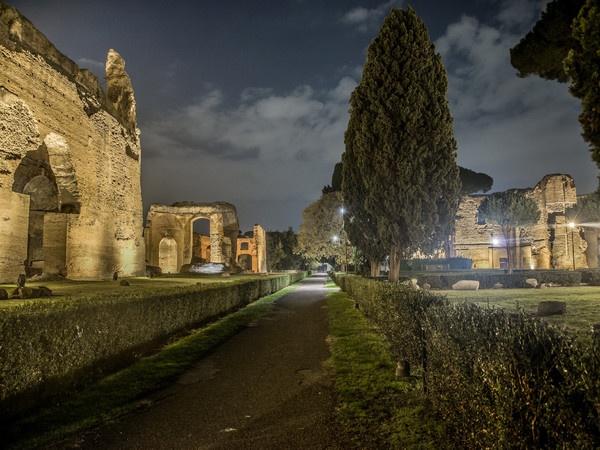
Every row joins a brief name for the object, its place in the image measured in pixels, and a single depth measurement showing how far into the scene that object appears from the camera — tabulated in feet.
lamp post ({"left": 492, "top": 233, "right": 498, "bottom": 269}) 121.19
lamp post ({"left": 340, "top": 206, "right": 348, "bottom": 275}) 104.32
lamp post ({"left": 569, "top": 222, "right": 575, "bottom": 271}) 103.53
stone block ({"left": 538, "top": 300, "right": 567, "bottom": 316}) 29.91
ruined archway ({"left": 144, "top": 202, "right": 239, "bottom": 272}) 134.72
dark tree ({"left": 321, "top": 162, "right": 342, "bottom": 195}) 130.52
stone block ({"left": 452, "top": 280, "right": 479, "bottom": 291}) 60.08
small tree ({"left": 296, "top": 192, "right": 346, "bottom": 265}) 117.19
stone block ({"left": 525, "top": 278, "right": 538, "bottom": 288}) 61.36
